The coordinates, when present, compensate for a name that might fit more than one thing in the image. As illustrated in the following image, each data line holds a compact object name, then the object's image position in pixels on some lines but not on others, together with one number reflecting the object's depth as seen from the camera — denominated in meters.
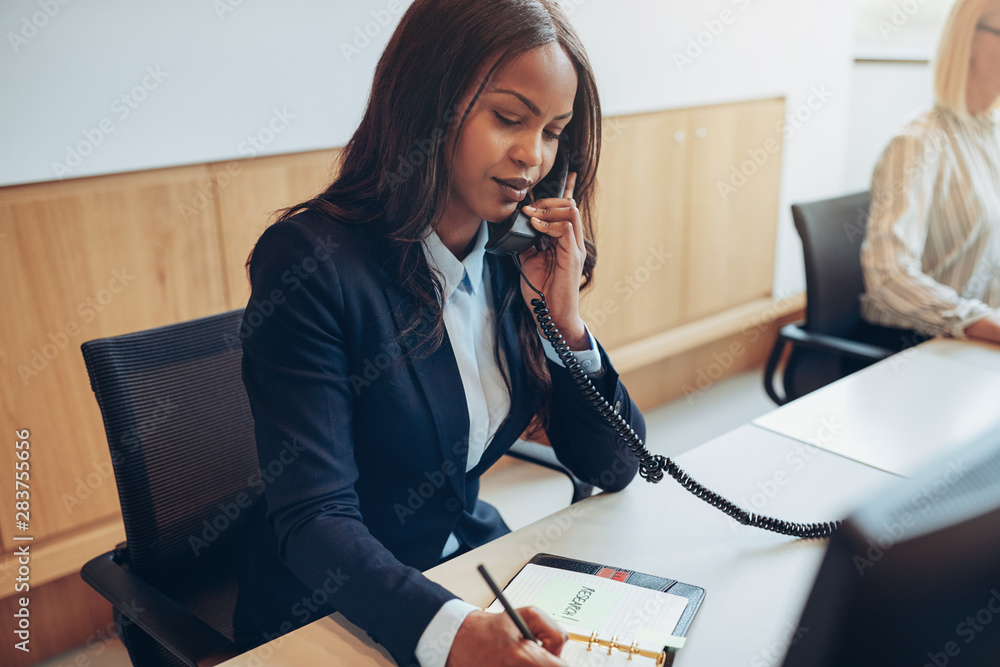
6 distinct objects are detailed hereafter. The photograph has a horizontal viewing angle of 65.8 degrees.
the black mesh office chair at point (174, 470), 1.07
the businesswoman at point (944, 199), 2.06
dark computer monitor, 0.36
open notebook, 0.81
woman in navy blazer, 0.92
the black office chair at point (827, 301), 2.04
